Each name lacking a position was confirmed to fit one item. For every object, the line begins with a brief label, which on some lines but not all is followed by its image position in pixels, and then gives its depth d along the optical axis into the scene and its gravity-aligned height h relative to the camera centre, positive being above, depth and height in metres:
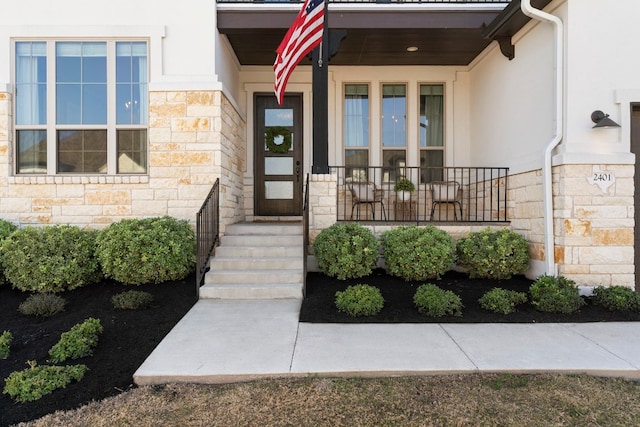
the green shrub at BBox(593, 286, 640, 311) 4.55 -1.05
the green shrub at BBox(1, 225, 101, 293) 5.05 -0.68
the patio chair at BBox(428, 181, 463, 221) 7.03 +0.25
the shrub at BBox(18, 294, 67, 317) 4.45 -1.12
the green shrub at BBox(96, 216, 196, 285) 5.07 -0.57
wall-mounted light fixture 4.80 +1.06
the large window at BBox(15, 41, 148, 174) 6.11 +1.55
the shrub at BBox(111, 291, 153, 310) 4.59 -1.09
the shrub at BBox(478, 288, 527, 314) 4.47 -1.06
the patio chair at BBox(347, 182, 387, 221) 7.01 +0.22
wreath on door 7.97 +1.36
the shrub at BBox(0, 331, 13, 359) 3.50 -1.23
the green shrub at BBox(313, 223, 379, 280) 5.30 -0.60
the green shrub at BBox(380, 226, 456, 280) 5.27 -0.61
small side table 7.58 -0.06
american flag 4.89 +2.14
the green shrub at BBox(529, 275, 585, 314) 4.44 -1.00
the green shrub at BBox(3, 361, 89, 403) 2.82 -1.28
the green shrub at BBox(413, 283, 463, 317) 4.39 -1.06
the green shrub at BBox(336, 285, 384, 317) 4.37 -1.05
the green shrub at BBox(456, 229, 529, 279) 5.36 -0.64
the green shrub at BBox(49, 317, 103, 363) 3.39 -1.20
